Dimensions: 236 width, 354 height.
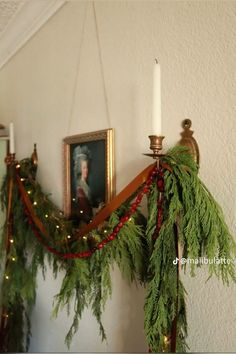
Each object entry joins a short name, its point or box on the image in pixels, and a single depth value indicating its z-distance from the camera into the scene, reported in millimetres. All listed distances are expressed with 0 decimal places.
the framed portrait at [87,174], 972
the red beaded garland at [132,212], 697
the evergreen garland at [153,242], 647
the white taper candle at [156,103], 664
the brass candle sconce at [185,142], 662
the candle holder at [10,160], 1290
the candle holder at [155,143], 659
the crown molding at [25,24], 1238
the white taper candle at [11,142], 1274
